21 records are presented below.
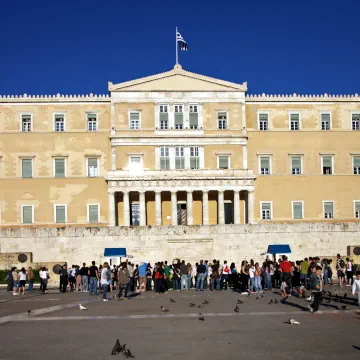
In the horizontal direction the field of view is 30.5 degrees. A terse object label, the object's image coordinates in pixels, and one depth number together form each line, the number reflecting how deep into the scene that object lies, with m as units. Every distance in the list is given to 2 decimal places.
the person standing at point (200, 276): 33.06
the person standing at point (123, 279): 27.33
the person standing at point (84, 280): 33.91
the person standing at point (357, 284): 21.12
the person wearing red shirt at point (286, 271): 27.45
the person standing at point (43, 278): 33.62
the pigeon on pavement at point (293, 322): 17.95
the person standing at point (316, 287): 20.83
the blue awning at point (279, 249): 42.72
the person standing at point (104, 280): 27.35
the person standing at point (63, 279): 32.97
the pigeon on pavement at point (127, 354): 13.38
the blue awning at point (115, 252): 41.78
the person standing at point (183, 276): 33.91
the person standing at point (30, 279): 34.16
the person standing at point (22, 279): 33.25
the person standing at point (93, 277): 30.67
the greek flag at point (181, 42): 60.37
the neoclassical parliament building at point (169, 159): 58.31
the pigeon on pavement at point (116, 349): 13.72
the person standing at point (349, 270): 35.16
